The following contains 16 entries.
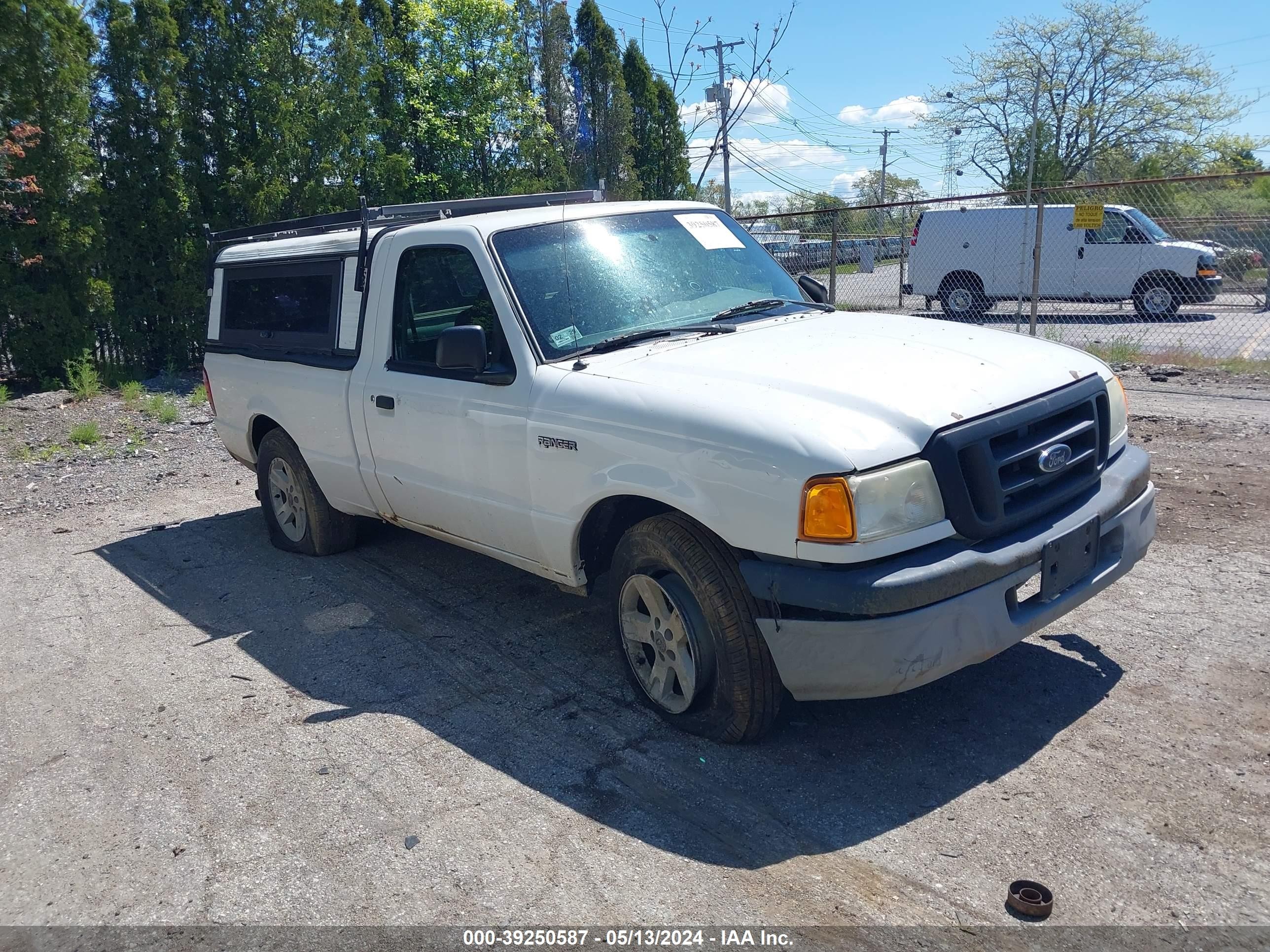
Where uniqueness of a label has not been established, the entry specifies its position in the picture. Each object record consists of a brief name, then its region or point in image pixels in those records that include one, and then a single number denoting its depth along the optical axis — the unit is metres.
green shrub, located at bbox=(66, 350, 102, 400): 12.22
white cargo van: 16.64
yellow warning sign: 10.87
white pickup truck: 3.32
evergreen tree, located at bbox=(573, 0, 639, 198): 20.75
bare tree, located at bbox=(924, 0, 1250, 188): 39.62
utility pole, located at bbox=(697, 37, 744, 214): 24.12
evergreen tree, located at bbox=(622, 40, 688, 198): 23.02
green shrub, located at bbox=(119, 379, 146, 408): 12.10
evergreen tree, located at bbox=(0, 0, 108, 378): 11.70
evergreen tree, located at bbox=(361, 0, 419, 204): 15.71
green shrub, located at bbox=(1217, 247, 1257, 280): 17.34
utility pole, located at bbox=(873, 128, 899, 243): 56.97
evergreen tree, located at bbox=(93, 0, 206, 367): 13.02
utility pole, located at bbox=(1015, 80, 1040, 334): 12.14
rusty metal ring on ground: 2.82
